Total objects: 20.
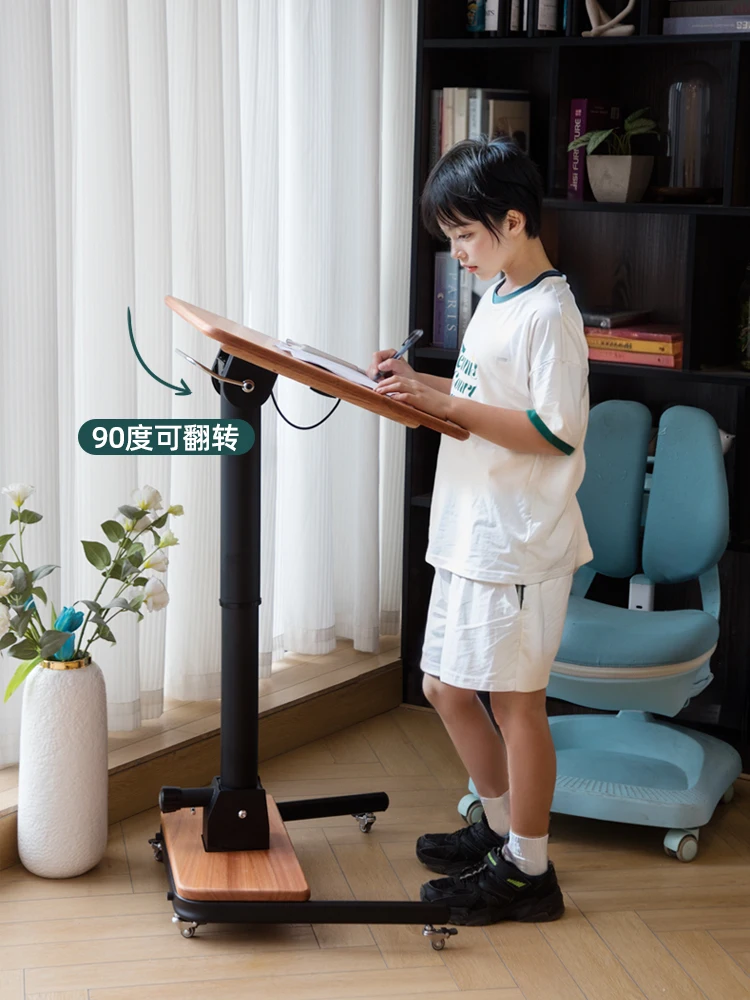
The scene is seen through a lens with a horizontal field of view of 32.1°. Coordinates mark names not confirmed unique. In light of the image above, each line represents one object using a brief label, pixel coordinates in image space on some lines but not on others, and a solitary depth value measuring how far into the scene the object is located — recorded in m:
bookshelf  2.64
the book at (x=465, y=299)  2.92
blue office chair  2.39
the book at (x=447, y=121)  2.83
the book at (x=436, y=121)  2.87
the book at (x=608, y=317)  2.75
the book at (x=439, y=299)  2.93
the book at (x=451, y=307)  2.93
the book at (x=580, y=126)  2.75
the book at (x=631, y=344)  2.67
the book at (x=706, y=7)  2.58
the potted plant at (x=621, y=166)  2.68
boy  1.96
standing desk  2.02
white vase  2.18
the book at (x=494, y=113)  2.81
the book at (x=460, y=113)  2.82
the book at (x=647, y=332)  2.68
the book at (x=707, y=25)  2.53
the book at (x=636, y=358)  2.68
